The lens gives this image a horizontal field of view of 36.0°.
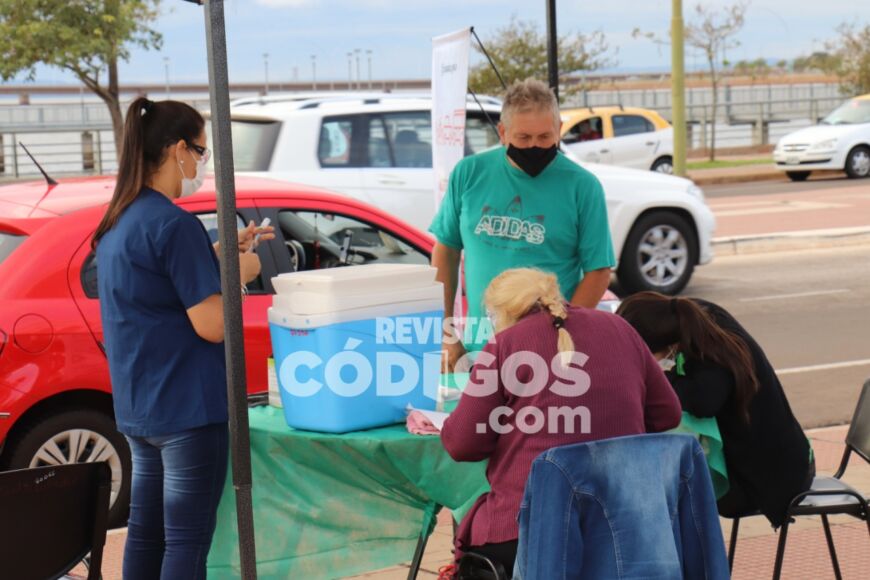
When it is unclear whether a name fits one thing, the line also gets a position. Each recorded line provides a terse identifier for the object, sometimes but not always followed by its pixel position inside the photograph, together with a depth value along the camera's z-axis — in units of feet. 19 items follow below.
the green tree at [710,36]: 123.13
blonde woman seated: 12.26
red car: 19.44
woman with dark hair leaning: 14.44
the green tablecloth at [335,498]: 14.11
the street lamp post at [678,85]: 73.82
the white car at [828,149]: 86.94
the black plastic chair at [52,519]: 11.05
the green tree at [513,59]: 123.24
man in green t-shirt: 17.10
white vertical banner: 27.68
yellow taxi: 84.53
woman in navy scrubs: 12.60
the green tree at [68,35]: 90.27
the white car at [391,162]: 36.68
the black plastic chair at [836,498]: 14.99
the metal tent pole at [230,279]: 11.38
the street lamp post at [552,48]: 29.81
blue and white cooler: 13.48
